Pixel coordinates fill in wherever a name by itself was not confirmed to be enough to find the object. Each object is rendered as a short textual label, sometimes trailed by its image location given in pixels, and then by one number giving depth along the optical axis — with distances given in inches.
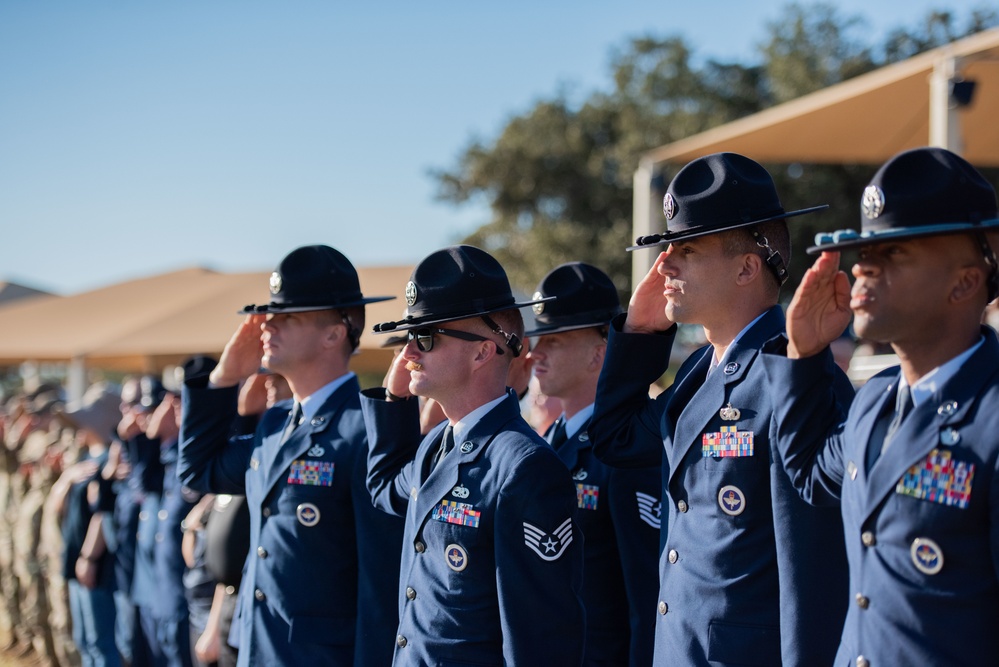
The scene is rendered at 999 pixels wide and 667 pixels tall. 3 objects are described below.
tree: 748.0
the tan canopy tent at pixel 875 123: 271.7
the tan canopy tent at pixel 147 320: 340.5
